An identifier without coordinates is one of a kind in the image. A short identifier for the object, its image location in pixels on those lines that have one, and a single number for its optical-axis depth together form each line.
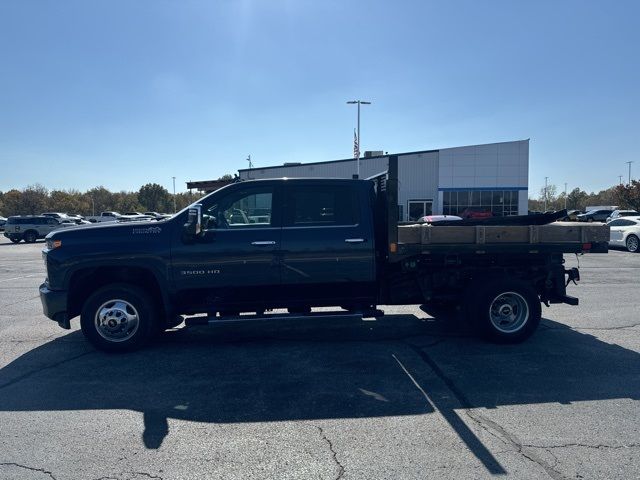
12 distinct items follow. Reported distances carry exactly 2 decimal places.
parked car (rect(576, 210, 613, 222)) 39.11
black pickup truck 5.68
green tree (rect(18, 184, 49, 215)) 64.81
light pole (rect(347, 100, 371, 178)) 36.81
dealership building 37.94
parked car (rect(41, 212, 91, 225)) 35.86
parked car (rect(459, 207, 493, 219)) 36.59
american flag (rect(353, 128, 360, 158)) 36.41
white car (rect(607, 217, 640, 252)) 18.92
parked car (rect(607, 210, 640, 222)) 30.81
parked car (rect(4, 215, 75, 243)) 31.11
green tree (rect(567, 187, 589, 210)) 86.18
